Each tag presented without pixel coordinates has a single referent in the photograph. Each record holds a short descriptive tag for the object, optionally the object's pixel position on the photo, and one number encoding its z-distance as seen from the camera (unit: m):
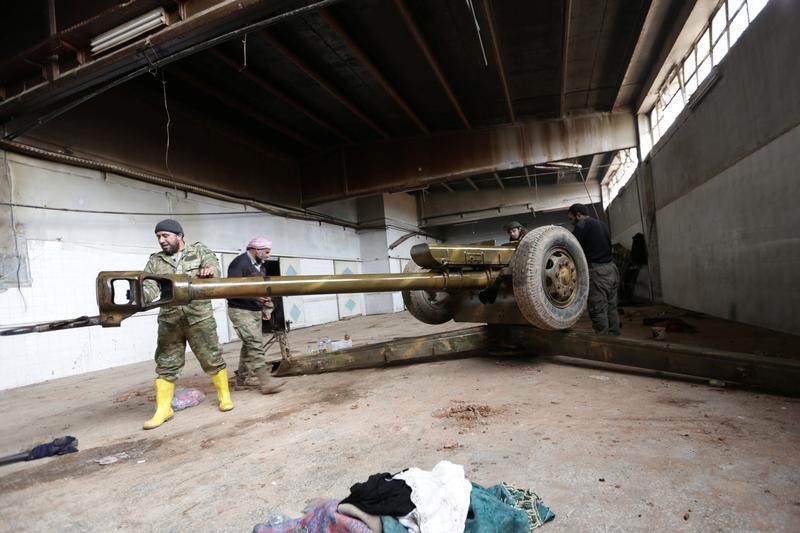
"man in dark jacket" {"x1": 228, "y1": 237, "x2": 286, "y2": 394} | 4.30
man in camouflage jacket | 3.57
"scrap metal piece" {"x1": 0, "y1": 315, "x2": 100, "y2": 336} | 2.04
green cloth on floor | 1.51
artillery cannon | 2.75
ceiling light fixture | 4.69
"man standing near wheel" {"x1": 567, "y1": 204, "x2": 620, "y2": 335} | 4.82
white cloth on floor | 1.49
